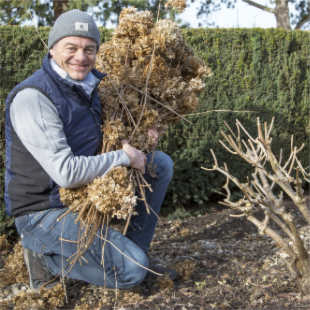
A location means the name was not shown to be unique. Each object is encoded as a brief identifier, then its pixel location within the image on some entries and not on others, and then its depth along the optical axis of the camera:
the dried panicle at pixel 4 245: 3.59
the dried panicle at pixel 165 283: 2.65
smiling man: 2.14
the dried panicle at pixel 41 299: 2.41
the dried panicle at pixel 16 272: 2.92
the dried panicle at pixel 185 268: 2.84
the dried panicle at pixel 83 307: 2.40
